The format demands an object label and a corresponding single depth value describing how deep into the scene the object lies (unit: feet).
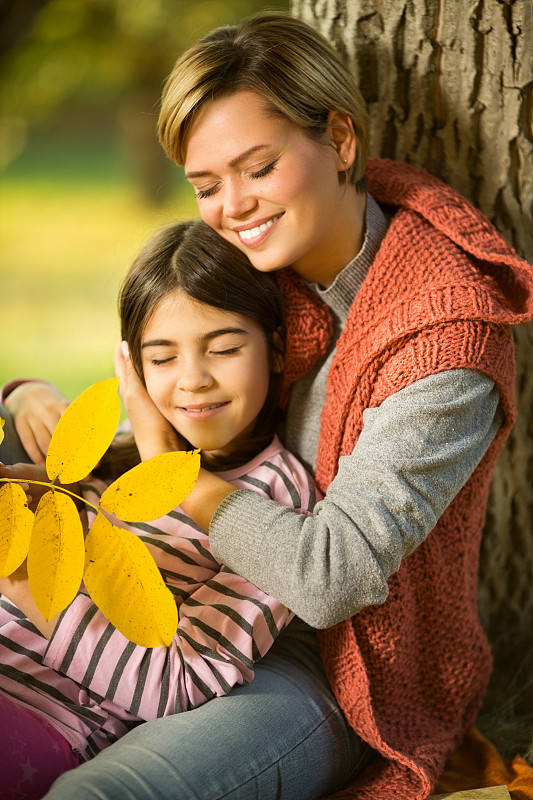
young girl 6.32
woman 6.29
